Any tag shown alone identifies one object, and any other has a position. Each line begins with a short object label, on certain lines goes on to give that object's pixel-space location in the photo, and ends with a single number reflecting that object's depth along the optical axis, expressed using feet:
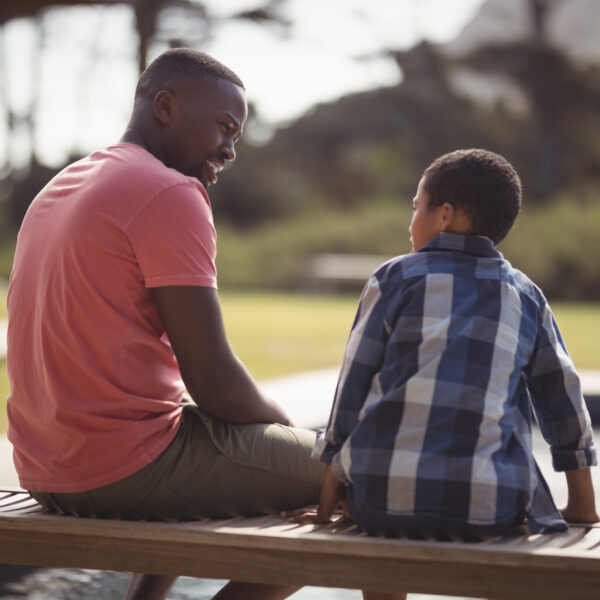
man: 10.47
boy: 10.35
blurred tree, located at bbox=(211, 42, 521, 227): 133.17
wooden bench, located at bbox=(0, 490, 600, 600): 10.14
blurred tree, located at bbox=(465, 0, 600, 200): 128.30
